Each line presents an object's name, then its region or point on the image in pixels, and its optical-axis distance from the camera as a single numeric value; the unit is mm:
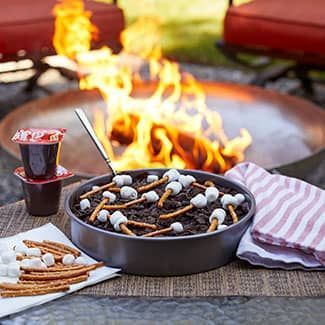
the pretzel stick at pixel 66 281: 1387
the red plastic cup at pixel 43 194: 1580
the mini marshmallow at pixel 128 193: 1513
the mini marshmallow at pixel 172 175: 1558
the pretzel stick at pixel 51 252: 1437
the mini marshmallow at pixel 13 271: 1401
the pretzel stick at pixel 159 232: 1419
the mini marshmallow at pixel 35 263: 1412
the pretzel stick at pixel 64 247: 1459
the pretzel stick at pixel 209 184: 1564
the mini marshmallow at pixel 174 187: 1516
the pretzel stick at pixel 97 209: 1461
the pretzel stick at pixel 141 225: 1436
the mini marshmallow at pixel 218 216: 1453
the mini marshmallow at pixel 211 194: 1502
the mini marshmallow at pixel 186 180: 1541
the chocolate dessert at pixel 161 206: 1439
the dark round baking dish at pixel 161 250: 1407
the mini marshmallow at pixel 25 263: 1412
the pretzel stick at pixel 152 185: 1535
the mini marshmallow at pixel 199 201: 1479
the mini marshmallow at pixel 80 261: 1432
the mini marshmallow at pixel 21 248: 1453
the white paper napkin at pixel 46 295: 1345
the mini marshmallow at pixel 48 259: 1422
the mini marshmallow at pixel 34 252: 1447
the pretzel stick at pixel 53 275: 1393
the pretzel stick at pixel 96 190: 1533
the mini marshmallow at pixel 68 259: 1428
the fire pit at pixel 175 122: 2140
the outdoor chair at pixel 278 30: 2625
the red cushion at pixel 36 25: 2553
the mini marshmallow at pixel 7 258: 1430
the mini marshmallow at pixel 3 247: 1458
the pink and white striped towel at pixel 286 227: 1450
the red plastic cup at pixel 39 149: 1555
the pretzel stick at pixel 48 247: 1459
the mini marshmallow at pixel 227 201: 1497
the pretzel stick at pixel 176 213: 1456
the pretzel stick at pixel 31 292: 1364
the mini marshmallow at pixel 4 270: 1407
